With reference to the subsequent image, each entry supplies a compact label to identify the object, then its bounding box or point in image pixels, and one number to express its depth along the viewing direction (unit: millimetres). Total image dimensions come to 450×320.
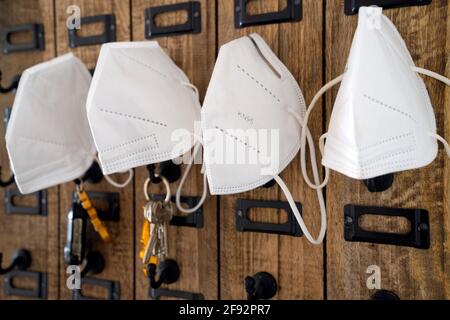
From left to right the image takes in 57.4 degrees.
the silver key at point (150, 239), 804
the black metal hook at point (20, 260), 1072
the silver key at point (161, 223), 815
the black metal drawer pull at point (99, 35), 953
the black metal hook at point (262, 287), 797
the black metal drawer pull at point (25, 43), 1040
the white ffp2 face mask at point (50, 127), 833
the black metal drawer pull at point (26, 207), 1060
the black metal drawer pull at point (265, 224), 806
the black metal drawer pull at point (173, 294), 904
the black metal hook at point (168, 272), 878
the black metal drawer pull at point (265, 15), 785
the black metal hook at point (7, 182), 1029
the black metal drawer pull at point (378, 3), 693
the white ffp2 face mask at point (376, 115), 581
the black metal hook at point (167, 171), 818
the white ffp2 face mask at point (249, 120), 658
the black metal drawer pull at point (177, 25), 869
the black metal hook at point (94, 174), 986
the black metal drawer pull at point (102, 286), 981
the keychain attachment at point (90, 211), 932
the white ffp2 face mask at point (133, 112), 697
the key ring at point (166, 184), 810
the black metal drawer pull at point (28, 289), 1071
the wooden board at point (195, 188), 869
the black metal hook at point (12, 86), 1052
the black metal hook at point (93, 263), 984
